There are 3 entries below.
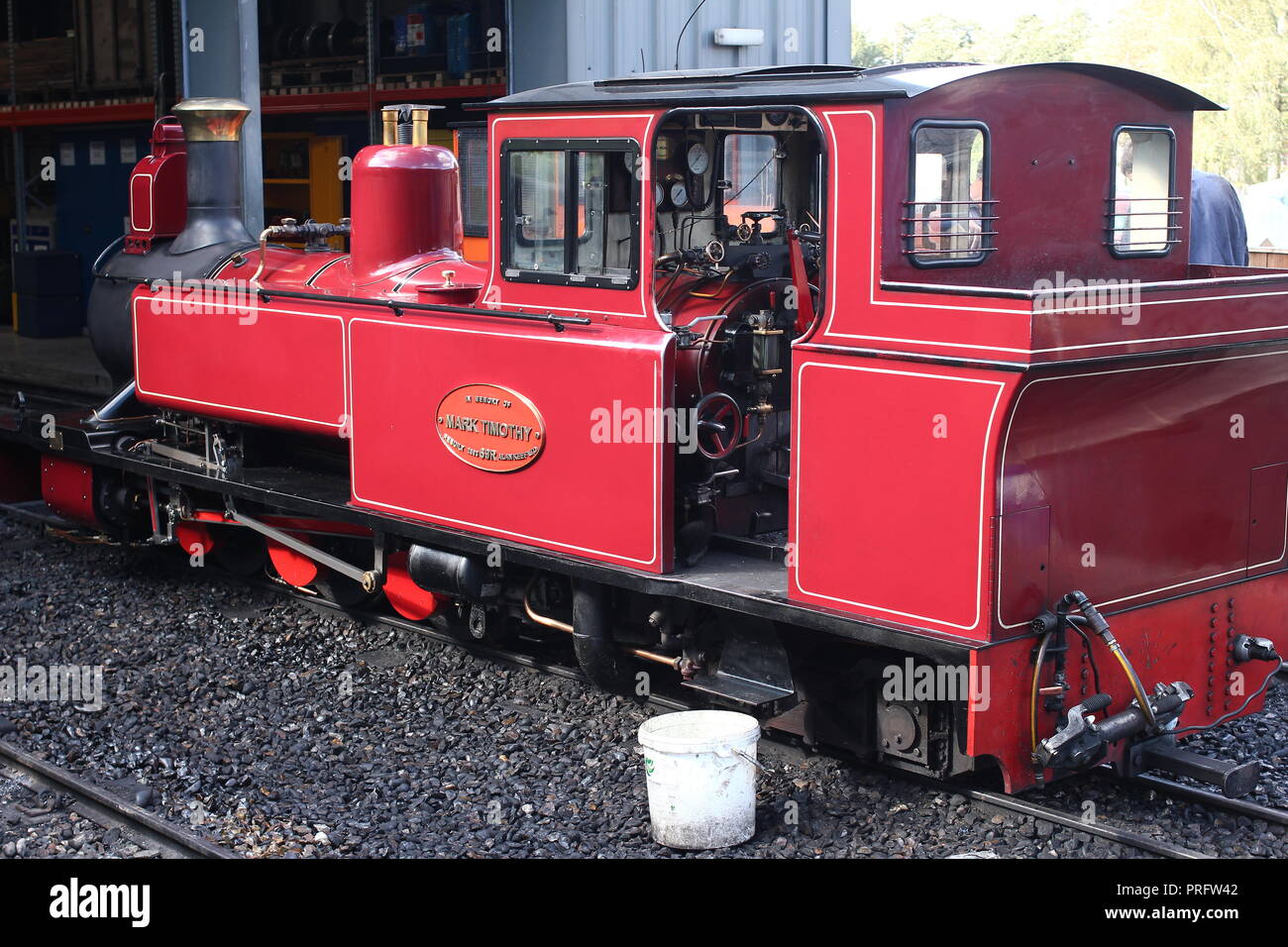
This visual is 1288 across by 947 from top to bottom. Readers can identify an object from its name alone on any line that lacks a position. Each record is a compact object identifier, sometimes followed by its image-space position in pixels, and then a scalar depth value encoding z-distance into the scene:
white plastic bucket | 5.24
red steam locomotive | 4.96
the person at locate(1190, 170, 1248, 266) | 8.62
